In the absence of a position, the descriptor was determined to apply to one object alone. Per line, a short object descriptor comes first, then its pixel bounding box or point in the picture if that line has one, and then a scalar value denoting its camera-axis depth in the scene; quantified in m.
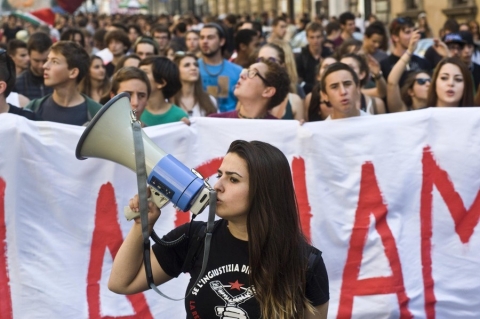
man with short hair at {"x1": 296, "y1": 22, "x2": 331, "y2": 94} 9.93
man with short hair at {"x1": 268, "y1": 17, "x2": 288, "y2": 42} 13.03
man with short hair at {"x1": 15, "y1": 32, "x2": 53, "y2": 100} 7.75
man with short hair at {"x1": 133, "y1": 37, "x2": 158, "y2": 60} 8.58
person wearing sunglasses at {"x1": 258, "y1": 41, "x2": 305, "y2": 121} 6.55
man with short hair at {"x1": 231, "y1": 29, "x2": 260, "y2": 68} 10.01
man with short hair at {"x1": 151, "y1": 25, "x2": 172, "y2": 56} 11.84
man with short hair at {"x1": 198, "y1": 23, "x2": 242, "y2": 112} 7.98
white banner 4.77
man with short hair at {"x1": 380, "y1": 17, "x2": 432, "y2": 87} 8.77
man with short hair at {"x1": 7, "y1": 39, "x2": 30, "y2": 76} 8.68
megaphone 2.82
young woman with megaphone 2.95
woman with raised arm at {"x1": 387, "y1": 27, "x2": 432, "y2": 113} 6.77
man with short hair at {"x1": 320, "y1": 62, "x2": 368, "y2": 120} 5.28
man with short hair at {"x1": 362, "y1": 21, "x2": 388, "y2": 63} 9.99
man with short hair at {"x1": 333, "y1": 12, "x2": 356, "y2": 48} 13.84
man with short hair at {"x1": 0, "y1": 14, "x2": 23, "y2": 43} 16.48
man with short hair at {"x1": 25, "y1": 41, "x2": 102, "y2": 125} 5.64
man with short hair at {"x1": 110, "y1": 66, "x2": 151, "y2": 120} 5.46
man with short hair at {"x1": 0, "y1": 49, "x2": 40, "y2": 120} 4.89
